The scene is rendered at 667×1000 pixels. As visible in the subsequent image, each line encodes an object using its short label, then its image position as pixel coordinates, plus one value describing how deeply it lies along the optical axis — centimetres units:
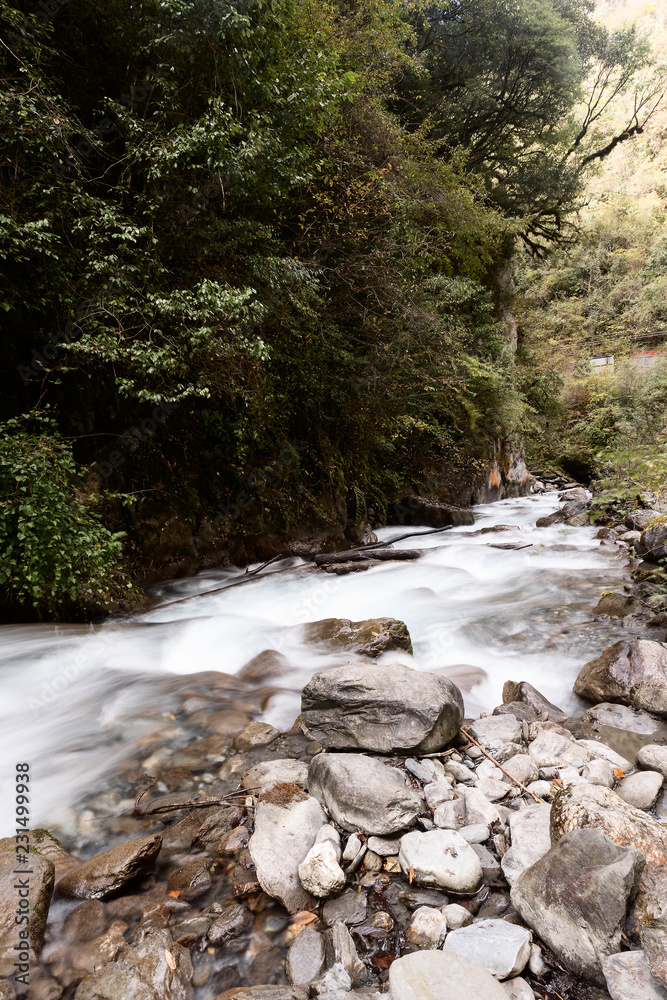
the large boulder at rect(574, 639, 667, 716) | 350
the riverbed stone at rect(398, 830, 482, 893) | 205
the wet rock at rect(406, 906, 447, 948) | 186
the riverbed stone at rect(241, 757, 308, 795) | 285
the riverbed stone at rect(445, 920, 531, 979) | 165
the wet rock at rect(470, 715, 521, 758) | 303
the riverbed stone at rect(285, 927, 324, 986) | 182
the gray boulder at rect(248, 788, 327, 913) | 213
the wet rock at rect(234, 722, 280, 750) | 341
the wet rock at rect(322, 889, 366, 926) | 201
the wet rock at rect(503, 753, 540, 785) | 270
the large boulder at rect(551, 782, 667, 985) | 159
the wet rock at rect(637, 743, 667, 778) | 271
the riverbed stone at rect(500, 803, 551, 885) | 209
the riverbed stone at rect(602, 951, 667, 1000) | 151
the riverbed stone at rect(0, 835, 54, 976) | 191
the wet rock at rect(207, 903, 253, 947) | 202
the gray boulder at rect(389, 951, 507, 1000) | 152
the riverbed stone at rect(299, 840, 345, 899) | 209
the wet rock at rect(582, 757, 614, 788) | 263
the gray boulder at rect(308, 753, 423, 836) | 234
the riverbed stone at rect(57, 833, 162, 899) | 222
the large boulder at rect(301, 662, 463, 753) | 292
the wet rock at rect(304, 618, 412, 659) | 488
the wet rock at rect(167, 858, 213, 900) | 225
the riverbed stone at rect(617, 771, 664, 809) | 246
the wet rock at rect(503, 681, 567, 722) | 365
